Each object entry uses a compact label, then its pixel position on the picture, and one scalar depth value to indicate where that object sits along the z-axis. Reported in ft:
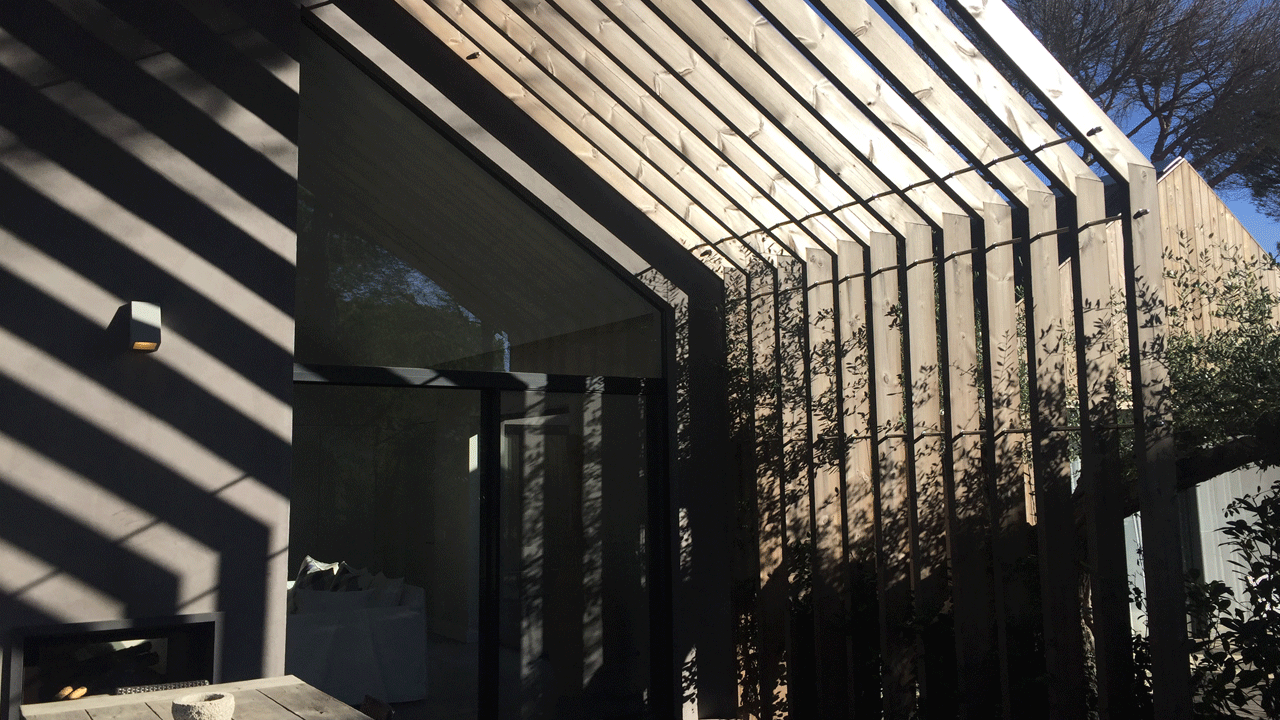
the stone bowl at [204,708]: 10.48
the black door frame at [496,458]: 18.71
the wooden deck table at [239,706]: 11.44
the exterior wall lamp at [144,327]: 15.02
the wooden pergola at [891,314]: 14.01
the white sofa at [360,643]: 17.71
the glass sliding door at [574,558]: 20.01
